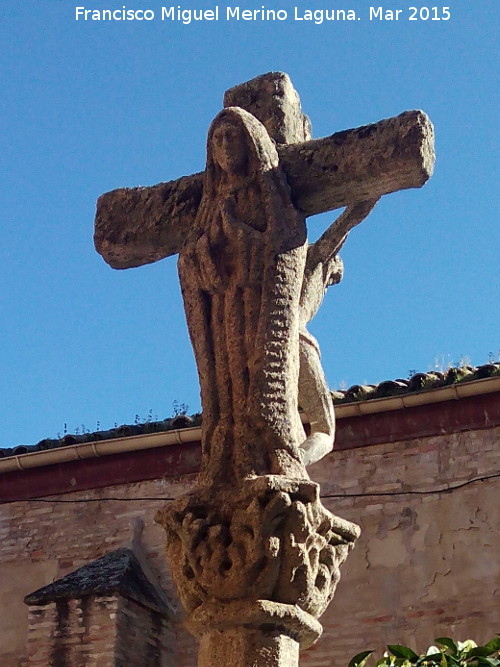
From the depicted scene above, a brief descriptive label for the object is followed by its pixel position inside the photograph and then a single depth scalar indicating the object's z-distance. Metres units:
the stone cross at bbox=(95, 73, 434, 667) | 4.19
